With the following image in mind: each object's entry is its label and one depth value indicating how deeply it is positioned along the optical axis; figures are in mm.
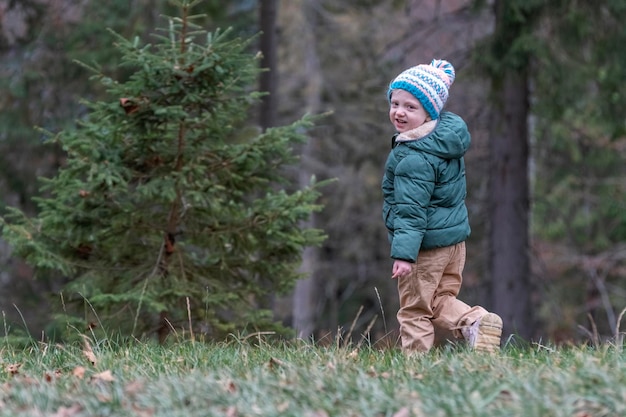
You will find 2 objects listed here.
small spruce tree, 14437
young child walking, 11437
